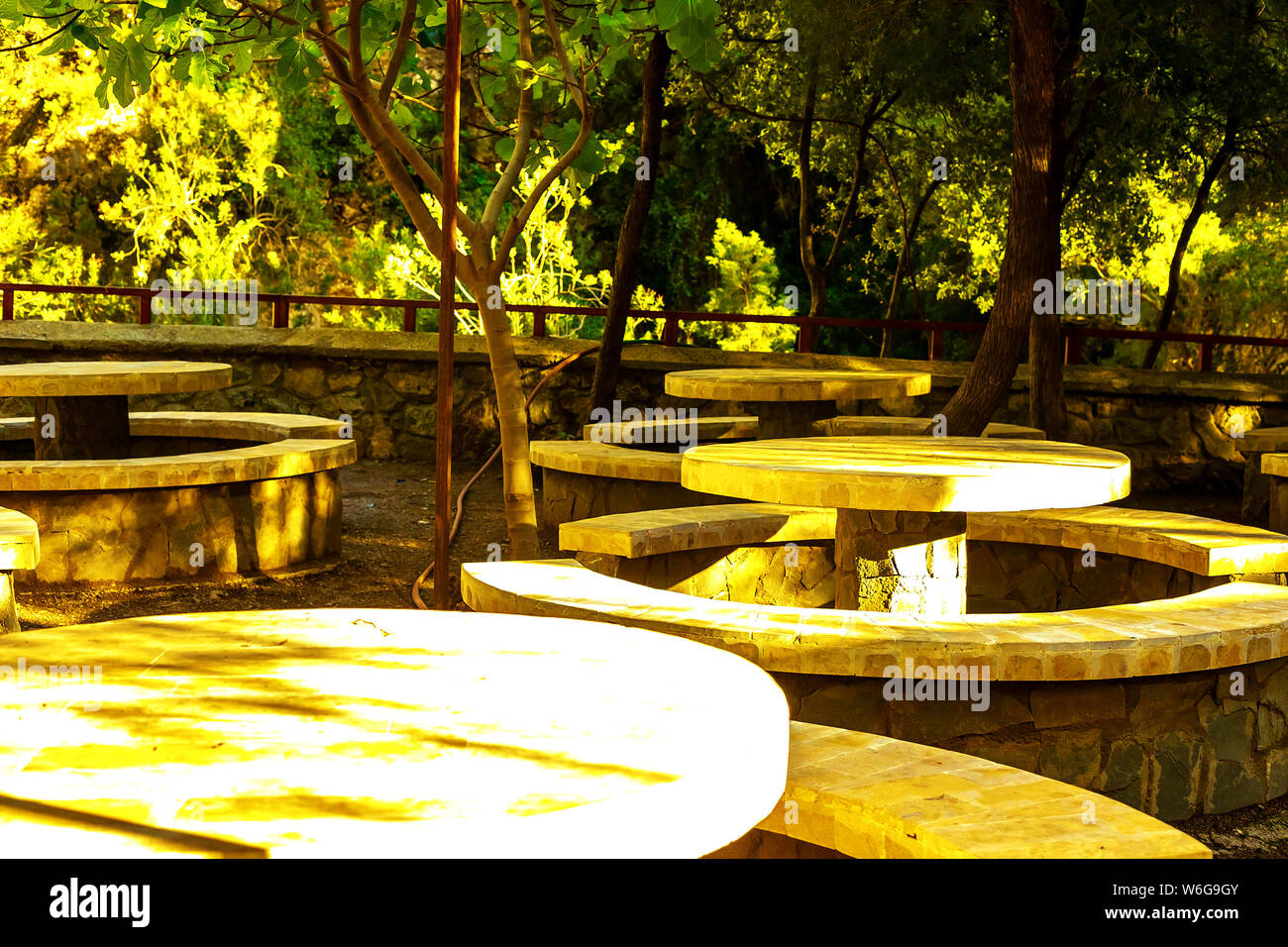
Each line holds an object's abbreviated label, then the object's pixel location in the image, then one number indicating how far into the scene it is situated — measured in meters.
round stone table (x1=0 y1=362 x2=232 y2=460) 7.61
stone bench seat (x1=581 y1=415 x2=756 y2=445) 9.58
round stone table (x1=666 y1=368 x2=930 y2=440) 7.88
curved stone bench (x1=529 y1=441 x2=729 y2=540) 8.24
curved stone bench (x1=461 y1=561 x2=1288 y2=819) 4.12
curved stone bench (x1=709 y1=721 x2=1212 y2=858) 2.65
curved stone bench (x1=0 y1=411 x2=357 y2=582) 7.21
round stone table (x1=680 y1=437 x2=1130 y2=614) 4.43
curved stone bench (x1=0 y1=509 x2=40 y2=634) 4.85
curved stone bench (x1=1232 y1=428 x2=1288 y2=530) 9.46
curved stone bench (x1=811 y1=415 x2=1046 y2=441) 8.96
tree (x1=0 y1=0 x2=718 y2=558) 5.45
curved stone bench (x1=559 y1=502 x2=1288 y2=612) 5.90
